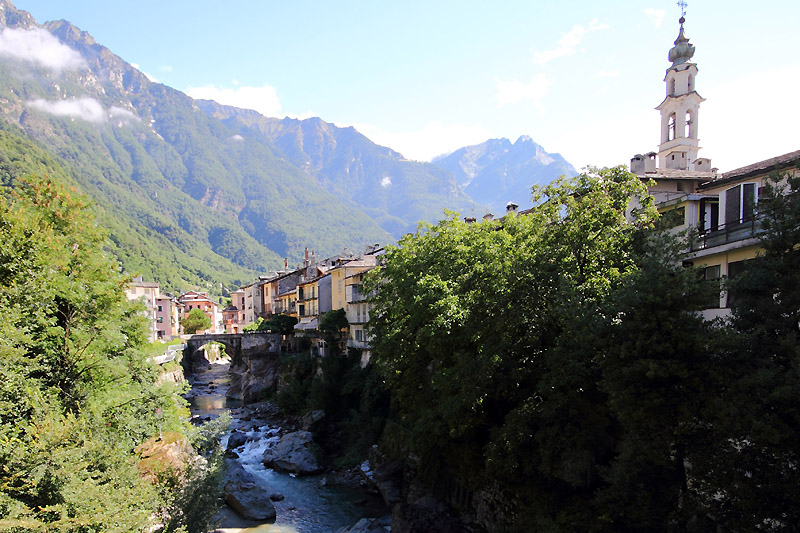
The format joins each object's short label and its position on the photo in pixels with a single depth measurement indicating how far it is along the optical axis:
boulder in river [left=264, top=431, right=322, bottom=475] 31.69
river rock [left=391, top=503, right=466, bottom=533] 20.97
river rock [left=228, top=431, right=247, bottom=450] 37.09
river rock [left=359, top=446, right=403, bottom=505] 26.39
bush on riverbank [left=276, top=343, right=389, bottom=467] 33.36
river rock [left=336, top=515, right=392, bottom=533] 22.12
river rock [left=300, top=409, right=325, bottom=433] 36.75
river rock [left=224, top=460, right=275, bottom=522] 24.67
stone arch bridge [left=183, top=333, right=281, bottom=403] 56.38
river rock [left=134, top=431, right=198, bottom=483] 17.22
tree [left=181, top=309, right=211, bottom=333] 97.31
